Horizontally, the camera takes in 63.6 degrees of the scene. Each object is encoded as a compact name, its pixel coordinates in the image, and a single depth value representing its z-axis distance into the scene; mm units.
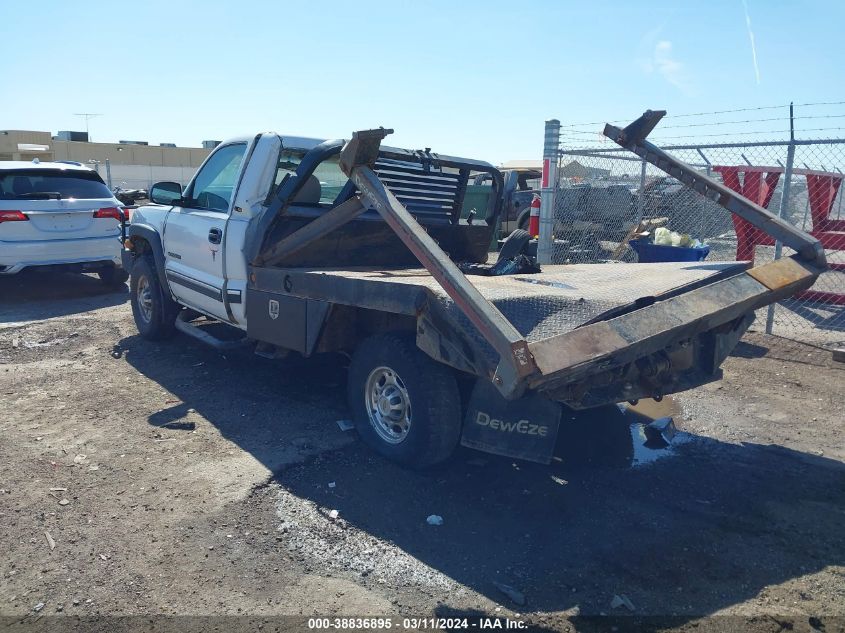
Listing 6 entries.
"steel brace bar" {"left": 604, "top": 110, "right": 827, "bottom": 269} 4188
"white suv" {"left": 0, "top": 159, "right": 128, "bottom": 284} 8969
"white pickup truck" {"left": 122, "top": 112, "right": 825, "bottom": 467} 3422
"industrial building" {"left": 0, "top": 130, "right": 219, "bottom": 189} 30844
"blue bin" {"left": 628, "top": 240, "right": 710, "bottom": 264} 7715
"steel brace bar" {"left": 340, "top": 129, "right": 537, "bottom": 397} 2938
